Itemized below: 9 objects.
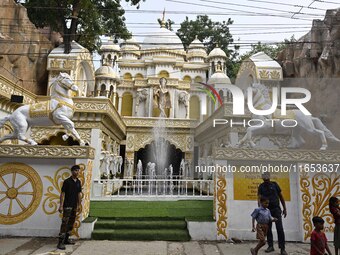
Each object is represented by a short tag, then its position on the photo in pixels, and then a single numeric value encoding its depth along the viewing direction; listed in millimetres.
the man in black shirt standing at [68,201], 4363
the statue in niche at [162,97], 20562
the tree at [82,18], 13664
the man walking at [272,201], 4305
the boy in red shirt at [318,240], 2979
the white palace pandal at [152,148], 5160
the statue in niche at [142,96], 21458
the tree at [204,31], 32188
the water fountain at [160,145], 17547
